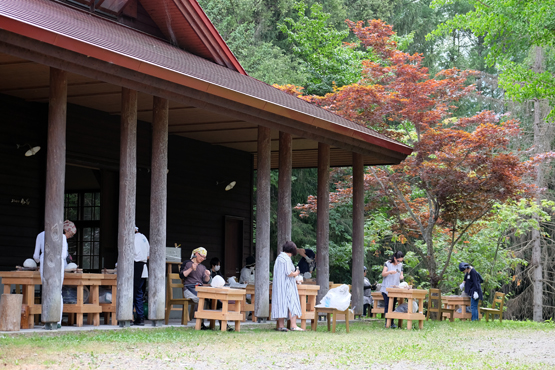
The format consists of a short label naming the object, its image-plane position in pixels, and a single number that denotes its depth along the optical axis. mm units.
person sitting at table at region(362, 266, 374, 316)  18797
